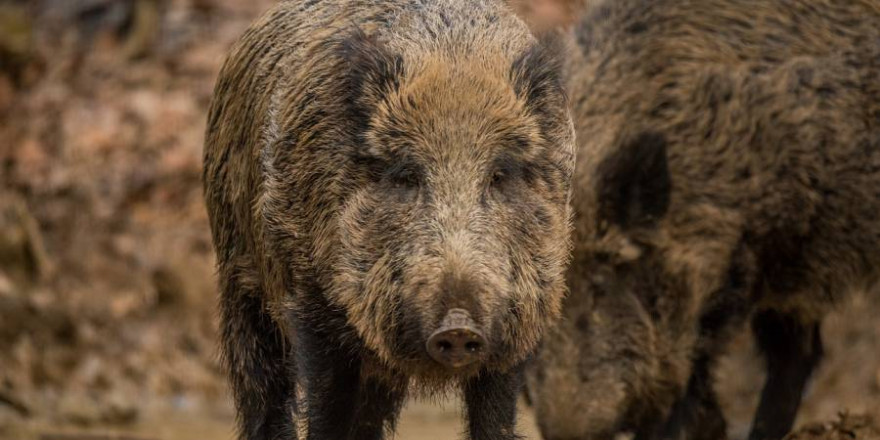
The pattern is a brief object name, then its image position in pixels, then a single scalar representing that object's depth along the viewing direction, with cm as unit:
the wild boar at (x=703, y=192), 1380
